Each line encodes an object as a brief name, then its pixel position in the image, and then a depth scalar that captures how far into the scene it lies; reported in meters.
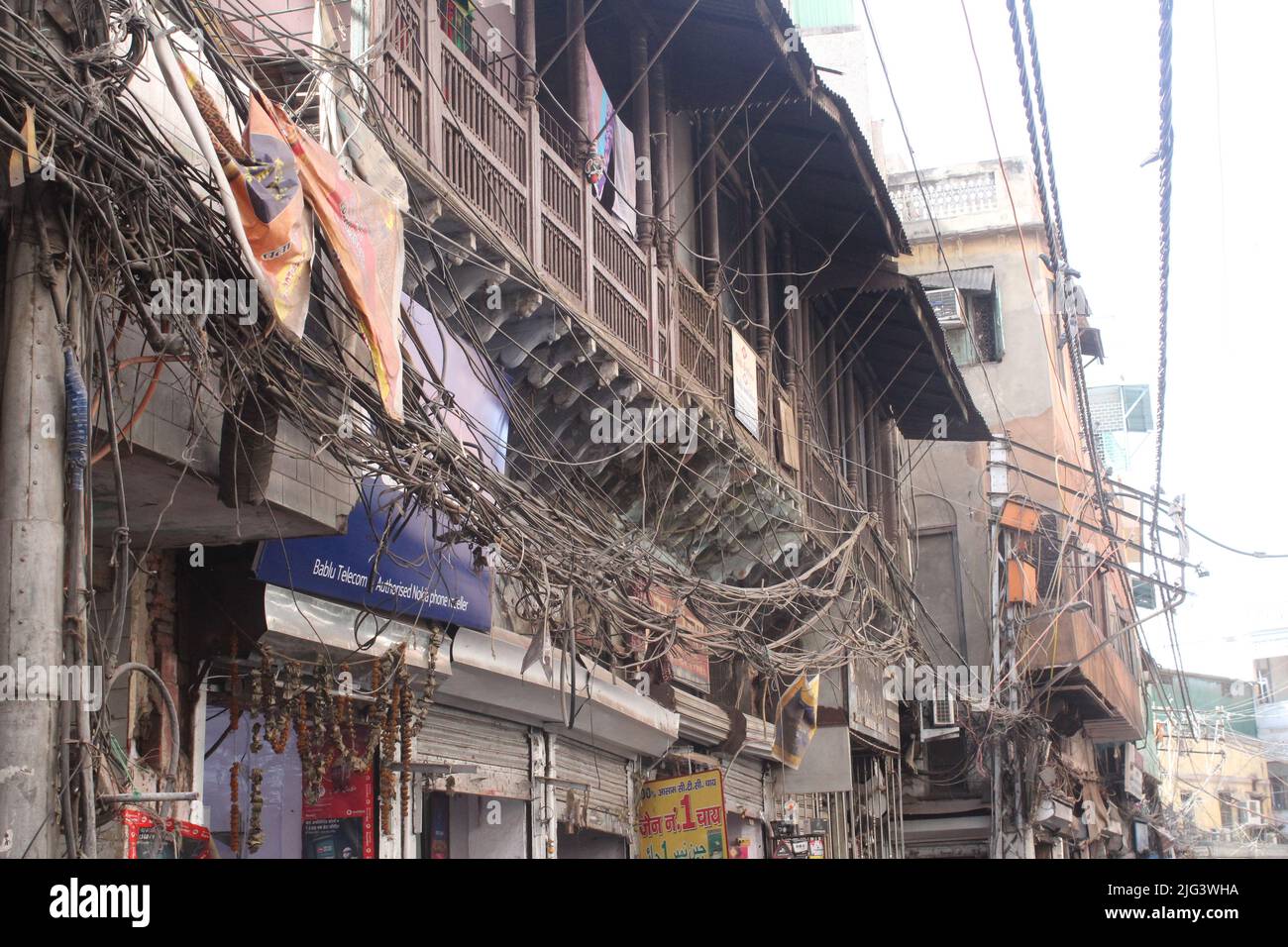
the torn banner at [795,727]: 14.57
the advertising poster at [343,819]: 7.93
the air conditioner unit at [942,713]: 19.86
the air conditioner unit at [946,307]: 24.73
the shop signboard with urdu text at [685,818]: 10.97
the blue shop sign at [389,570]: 6.75
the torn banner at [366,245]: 5.55
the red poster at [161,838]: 5.68
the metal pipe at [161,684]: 4.96
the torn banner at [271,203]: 5.15
